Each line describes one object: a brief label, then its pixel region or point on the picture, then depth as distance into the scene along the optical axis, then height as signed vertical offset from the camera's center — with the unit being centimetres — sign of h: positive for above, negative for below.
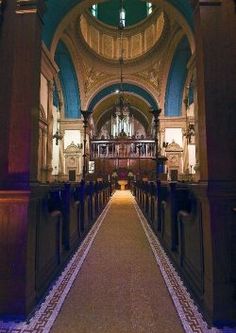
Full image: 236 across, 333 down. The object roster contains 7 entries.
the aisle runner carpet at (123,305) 191 -116
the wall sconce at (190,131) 1605 +309
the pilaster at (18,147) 213 +28
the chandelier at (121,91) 2062 +836
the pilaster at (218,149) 204 +25
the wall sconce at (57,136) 1659 +280
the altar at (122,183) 2444 -51
